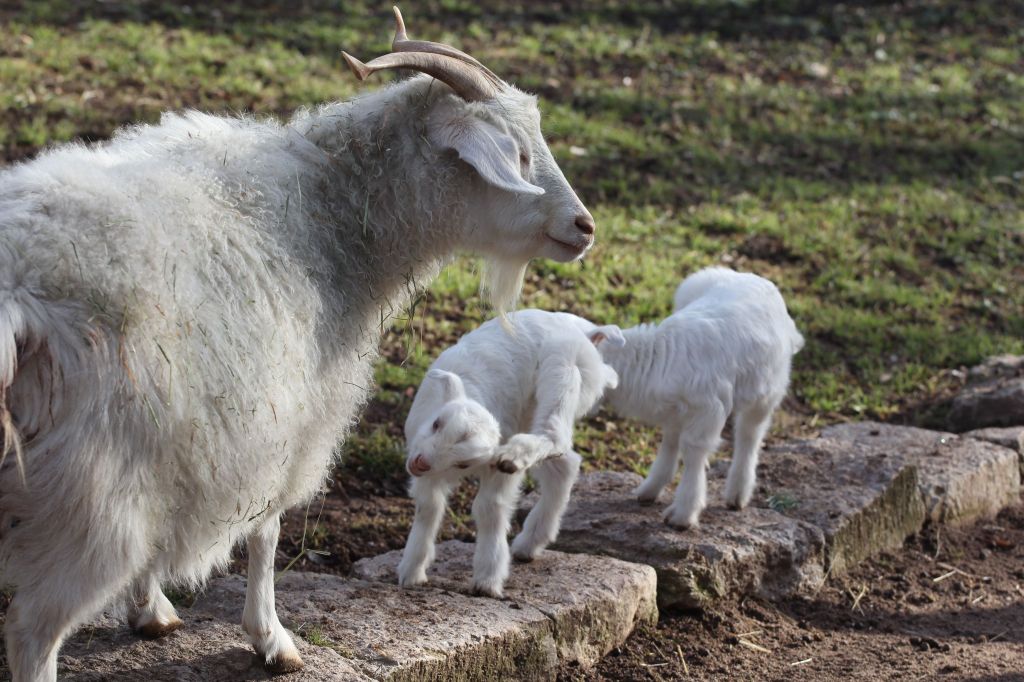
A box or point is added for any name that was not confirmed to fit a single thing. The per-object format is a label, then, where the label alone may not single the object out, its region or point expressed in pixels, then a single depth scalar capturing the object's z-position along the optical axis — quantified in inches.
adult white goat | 230.5
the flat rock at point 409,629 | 295.7
